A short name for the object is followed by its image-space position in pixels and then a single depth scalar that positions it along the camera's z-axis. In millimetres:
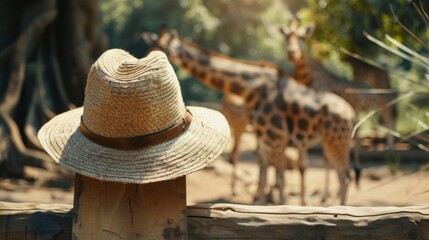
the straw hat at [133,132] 2312
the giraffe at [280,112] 6852
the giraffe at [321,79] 8148
